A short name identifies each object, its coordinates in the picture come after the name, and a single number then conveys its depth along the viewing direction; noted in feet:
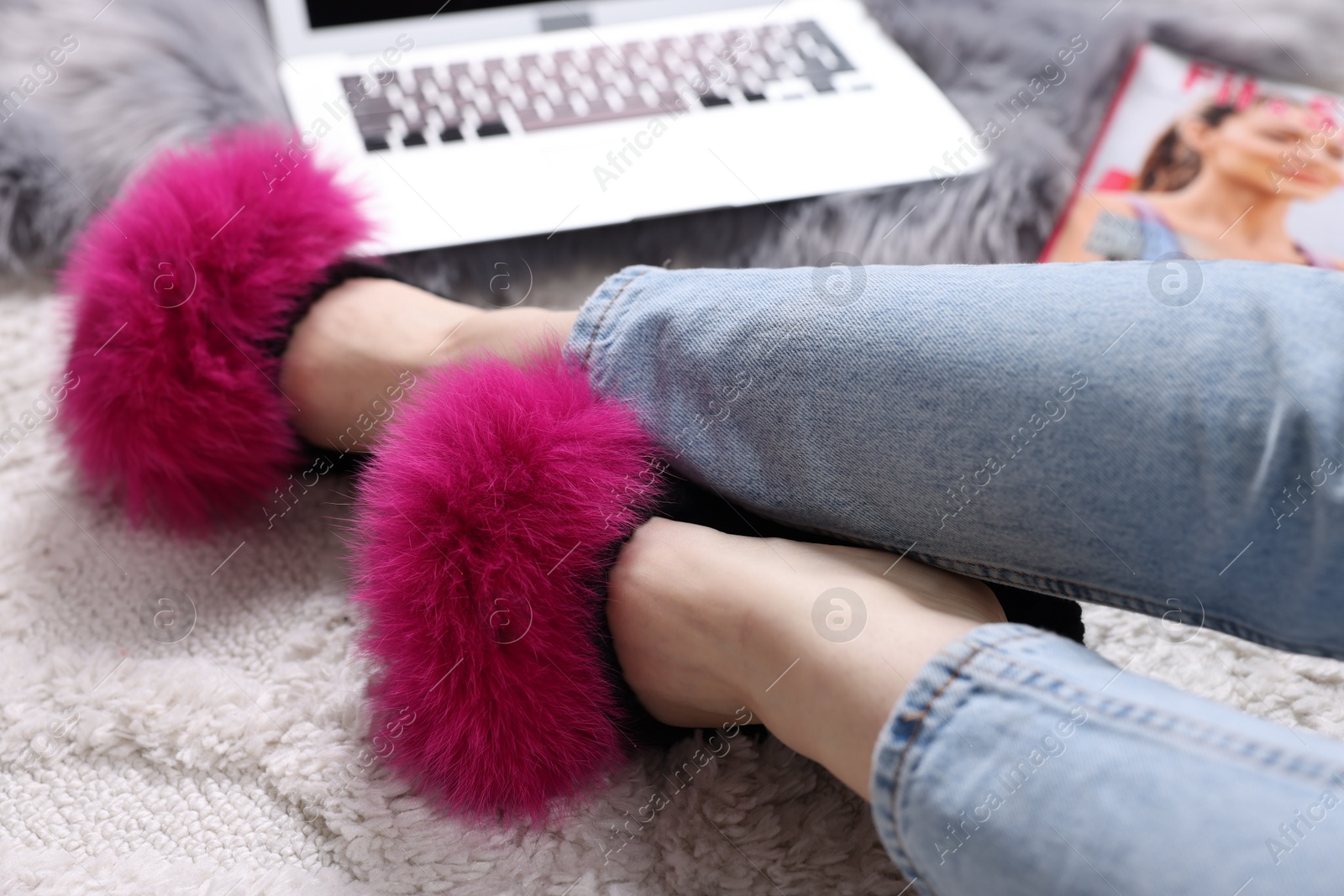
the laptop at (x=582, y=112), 2.77
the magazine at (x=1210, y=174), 2.77
